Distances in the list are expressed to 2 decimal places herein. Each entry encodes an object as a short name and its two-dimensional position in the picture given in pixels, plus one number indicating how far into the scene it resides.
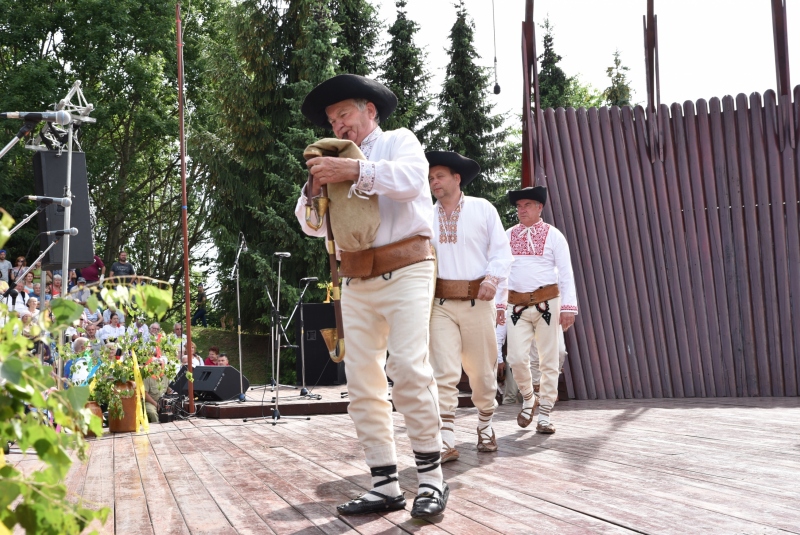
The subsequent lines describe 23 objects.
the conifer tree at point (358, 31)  20.14
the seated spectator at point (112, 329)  11.10
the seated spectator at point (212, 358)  13.29
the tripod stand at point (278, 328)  7.88
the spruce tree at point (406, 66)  21.34
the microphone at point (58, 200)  5.95
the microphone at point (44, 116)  4.53
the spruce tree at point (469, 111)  21.81
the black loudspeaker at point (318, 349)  13.08
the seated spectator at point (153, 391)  8.29
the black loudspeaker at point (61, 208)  6.41
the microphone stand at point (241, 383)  9.50
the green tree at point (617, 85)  34.41
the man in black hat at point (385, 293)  3.07
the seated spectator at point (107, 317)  12.13
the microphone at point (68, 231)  6.16
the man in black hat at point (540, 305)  5.87
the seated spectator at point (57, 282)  10.99
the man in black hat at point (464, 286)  4.57
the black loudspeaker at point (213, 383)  9.66
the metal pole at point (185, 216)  7.69
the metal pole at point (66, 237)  6.07
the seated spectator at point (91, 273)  15.31
